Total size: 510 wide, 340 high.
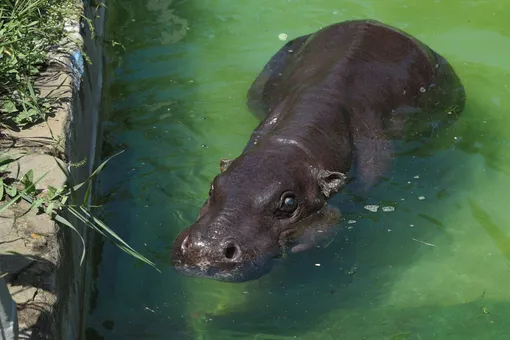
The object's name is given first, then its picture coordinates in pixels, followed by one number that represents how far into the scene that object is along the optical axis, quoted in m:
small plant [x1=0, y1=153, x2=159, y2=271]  8.96
